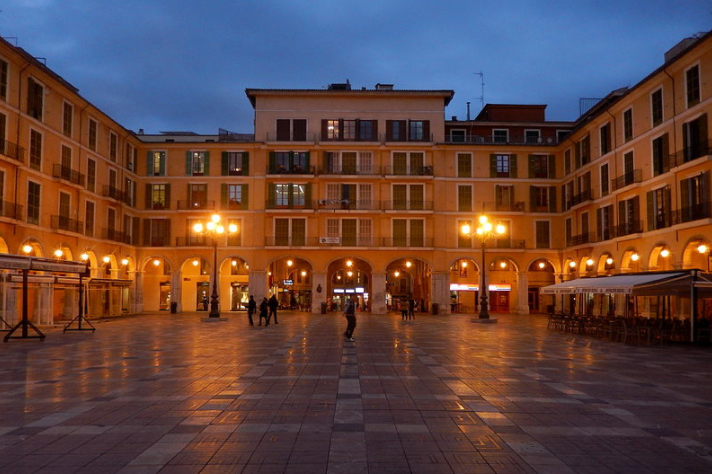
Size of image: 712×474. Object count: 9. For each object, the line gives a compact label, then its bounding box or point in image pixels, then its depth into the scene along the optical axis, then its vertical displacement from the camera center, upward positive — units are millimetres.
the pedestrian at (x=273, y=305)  33375 -1438
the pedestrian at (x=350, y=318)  21469 -1394
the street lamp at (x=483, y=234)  33719 +2540
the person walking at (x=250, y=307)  31125 -1522
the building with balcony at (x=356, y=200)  46656 +6293
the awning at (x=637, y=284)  21203 -185
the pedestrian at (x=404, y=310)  38750 -1978
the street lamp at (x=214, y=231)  34094 +2740
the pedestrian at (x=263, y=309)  31391 -1561
